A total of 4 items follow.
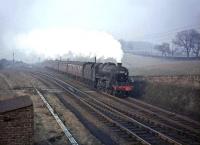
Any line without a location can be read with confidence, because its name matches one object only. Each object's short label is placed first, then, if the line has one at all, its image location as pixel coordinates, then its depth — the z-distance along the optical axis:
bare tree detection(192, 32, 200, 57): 100.41
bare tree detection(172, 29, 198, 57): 103.18
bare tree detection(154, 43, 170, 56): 121.85
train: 29.56
